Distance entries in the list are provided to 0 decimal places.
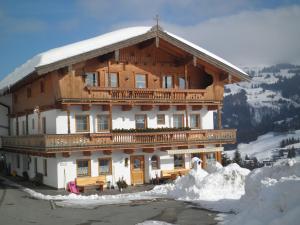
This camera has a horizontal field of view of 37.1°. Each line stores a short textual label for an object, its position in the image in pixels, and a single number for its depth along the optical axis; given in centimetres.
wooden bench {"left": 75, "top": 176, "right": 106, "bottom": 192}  2888
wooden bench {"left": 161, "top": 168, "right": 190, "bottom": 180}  3235
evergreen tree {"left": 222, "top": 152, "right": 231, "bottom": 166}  4226
